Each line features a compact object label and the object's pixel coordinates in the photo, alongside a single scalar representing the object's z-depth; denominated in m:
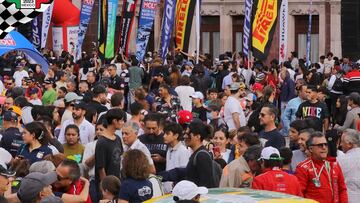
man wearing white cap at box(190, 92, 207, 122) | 19.45
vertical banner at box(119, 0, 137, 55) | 31.28
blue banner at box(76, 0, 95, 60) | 33.12
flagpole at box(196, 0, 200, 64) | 28.14
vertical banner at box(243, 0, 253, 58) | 26.89
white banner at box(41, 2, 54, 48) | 32.69
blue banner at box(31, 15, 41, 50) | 34.34
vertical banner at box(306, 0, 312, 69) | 33.75
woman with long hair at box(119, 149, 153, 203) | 10.78
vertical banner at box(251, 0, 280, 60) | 25.97
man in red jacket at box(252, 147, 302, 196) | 11.02
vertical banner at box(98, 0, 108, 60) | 30.50
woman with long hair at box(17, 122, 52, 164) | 12.75
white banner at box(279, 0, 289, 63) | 29.48
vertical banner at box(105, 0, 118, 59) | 30.22
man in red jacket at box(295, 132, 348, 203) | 11.64
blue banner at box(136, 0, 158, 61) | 29.81
